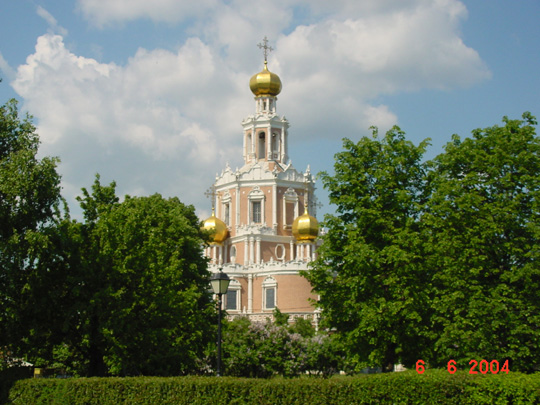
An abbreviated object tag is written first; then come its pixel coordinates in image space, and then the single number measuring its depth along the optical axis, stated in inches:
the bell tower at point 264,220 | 2150.6
